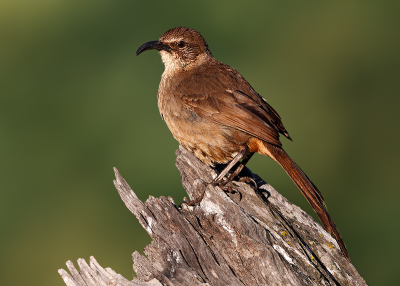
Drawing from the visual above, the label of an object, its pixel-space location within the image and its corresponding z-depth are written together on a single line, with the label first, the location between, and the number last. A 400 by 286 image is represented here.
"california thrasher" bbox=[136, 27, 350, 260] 8.28
